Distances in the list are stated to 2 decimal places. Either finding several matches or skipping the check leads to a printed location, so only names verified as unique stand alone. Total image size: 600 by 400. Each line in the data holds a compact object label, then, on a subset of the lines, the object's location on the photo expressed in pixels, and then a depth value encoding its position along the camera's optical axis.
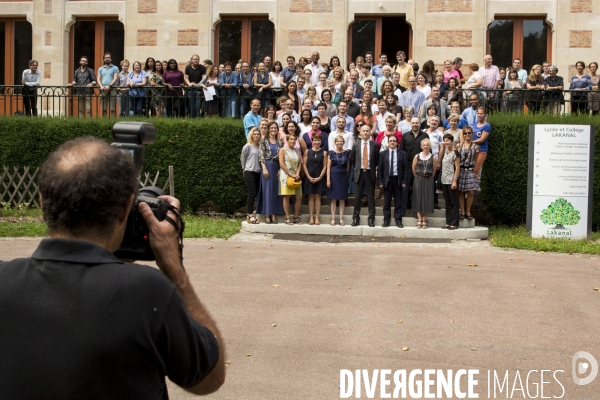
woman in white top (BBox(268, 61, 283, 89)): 18.86
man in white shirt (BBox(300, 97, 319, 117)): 16.55
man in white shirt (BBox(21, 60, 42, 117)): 20.81
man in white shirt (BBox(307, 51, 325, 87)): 18.70
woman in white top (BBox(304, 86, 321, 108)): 17.03
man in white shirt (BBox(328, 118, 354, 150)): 15.50
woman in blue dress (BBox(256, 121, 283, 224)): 15.57
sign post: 14.94
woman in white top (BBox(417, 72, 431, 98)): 17.33
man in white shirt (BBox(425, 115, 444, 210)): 15.45
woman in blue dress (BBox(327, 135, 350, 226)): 15.41
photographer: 2.31
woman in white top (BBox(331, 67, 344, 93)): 17.88
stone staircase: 14.91
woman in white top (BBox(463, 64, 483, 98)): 18.33
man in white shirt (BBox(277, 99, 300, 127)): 16.53
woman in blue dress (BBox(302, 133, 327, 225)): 15.45
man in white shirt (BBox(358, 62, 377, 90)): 18.28
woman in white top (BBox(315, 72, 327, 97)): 17.48
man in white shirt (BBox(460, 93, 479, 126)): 16.39
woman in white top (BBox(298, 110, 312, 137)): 16.14
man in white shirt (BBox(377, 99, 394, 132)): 16.16
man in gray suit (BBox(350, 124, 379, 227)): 15.23
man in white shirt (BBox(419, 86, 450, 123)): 16.69
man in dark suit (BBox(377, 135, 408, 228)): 15.16
